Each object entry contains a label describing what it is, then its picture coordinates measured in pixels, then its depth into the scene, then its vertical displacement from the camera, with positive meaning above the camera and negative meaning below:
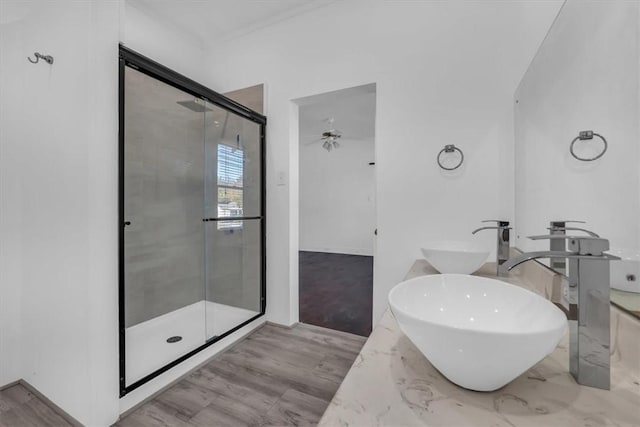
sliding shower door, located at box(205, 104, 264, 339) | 2.37 -0.06
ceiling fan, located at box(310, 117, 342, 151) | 4.79 +1.41
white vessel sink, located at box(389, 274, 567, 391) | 0.47 -0.26
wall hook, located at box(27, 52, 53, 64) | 1.45 +0.84
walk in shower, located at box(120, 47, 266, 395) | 2.27 -0.04
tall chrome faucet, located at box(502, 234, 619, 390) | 0.54 -0.21
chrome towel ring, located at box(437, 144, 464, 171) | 1.85 +0.43
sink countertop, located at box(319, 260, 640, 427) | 0.47 -0.36
